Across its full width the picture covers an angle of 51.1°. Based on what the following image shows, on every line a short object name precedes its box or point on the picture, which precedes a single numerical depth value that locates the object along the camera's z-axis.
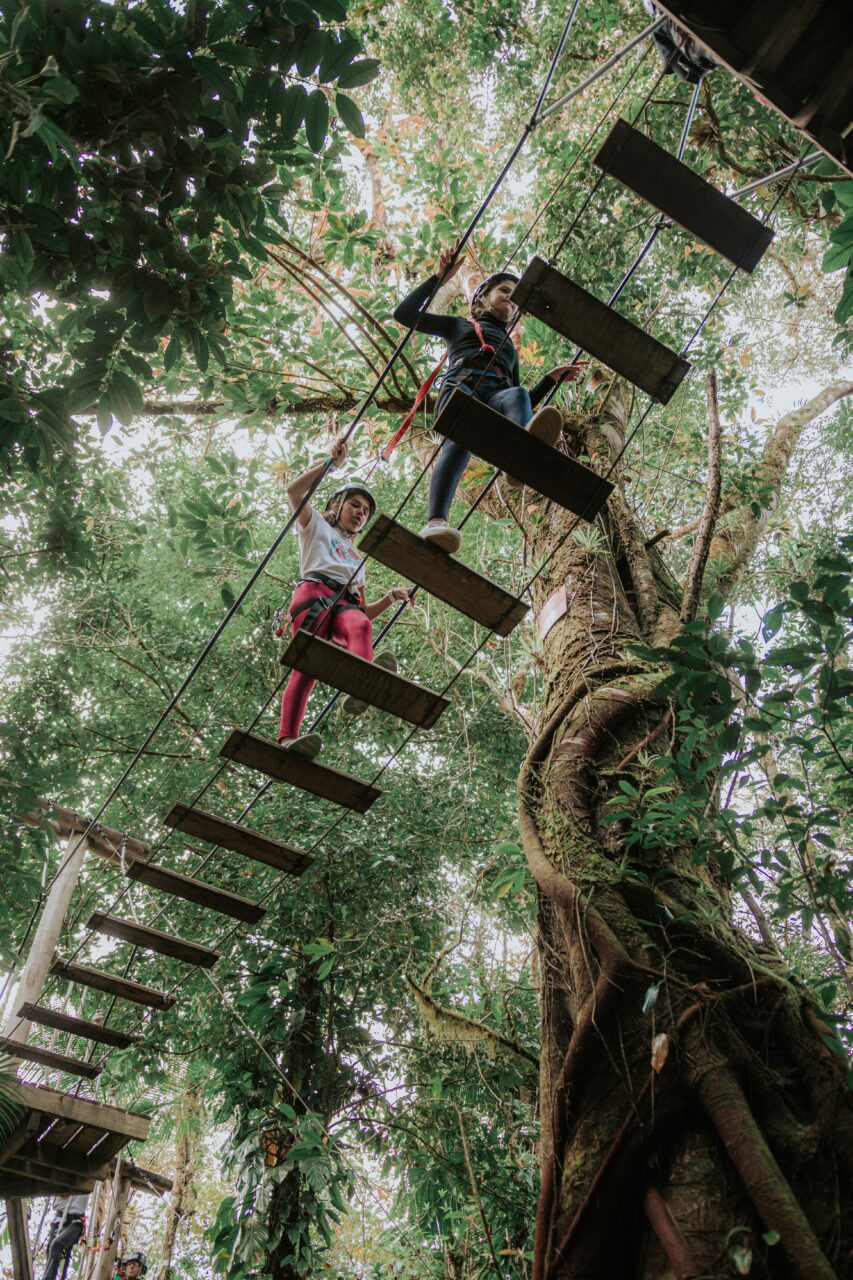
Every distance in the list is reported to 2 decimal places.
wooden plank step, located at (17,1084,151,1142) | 4.04
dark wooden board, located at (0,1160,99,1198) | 4.43
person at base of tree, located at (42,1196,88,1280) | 6.09
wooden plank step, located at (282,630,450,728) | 2.64
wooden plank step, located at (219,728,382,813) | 2.87
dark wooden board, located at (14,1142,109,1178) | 4.36
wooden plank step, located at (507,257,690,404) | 2.33
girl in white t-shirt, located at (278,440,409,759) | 3.26
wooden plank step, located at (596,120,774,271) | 2.21
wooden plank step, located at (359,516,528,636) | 2.51
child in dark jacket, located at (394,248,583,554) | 2.93
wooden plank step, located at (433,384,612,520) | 2.34
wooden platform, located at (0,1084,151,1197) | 4.10
